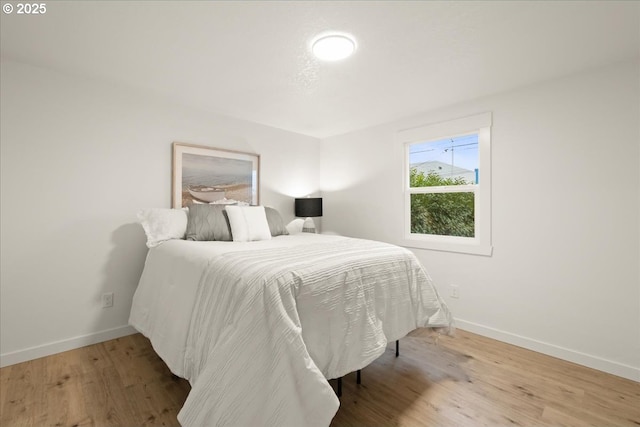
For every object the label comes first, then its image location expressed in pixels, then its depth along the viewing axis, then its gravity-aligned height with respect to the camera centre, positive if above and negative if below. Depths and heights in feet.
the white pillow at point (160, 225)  8.11 -0.38
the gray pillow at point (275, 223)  10.11 -0.36
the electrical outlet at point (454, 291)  9.62 -2.57
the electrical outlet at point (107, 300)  8.34 -2.56
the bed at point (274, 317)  4.05 -1.89
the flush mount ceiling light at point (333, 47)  5.92 +3.54
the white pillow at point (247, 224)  8.70 -0.35
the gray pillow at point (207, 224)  8.33 -0.35
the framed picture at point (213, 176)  9.74 +1.33
